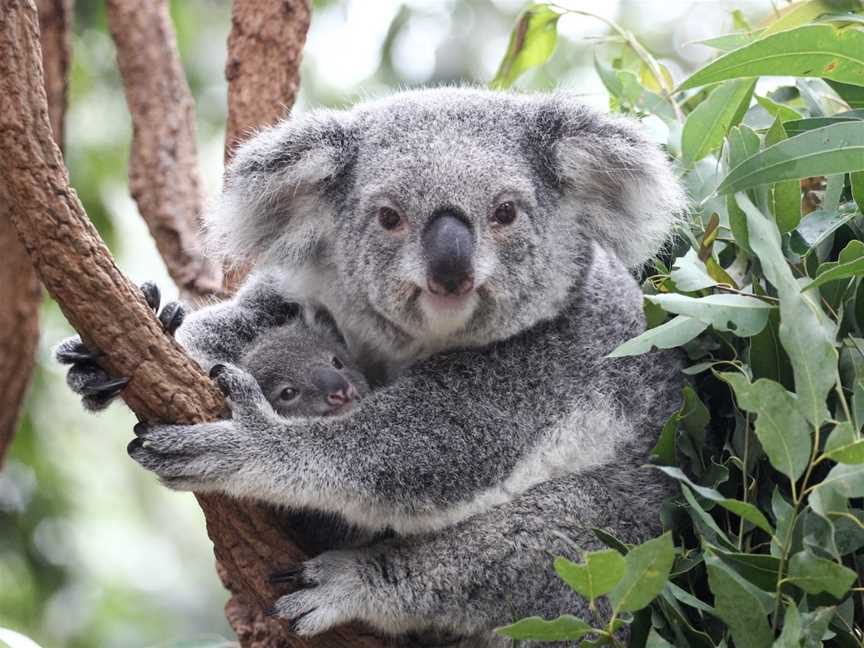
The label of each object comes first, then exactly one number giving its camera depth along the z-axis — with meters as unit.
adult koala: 2.80
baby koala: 3.17
